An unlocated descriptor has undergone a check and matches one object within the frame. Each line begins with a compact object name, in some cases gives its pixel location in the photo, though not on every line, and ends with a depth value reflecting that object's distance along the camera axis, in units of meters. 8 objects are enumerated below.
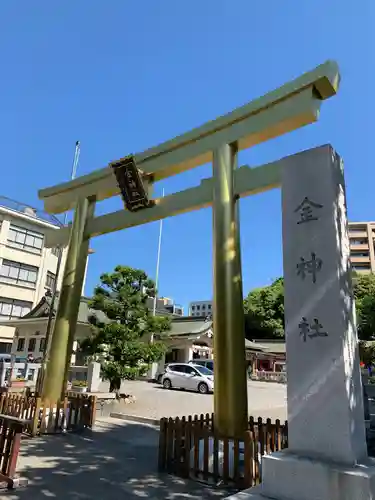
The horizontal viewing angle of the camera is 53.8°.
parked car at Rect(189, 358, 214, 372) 25.03
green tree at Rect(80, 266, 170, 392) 13.09
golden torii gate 6.35
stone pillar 3.29
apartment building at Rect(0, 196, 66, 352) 32.22
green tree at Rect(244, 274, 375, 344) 41.84
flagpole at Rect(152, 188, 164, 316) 28.29
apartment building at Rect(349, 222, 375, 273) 68.50
